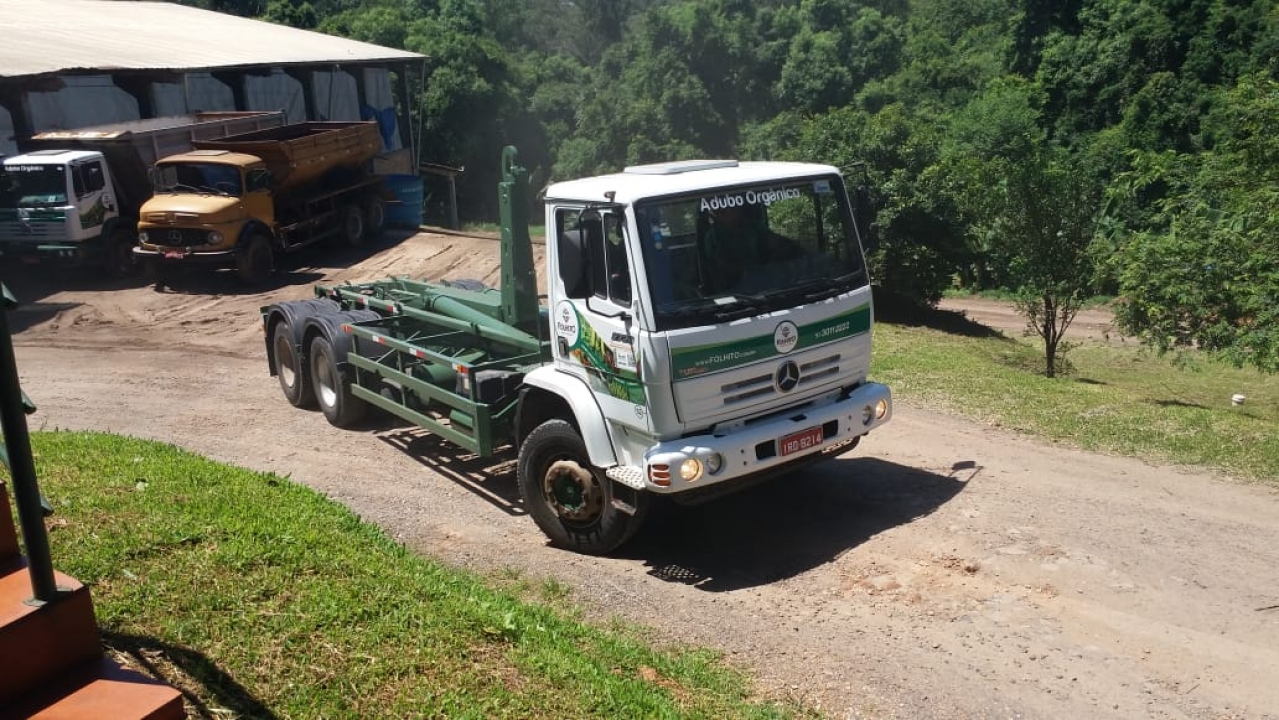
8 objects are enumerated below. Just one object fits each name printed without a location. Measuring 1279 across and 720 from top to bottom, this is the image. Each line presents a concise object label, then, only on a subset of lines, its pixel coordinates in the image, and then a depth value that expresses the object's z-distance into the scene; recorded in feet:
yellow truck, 61.57
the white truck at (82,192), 63.87
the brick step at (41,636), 11.21
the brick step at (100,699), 11.11
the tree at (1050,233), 54.75
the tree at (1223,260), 43.34
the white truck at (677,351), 22.75
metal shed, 72.59
